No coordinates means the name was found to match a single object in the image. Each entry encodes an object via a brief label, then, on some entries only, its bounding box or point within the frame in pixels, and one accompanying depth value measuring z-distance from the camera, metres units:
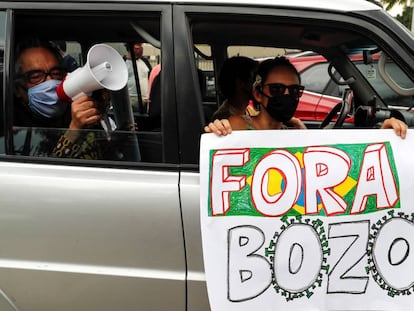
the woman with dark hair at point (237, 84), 2.78
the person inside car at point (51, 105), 1.97
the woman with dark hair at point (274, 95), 2.18
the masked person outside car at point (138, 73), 2.52
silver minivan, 1.85
